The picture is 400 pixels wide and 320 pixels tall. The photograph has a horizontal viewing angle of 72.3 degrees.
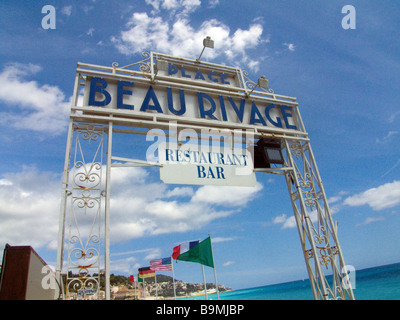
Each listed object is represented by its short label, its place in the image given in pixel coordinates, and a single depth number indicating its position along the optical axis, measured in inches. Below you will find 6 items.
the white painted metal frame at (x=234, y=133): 201.2
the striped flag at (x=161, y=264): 561.3
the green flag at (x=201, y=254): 309.3
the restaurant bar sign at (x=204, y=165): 212.2
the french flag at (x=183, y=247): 329.3
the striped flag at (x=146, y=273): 600.1
